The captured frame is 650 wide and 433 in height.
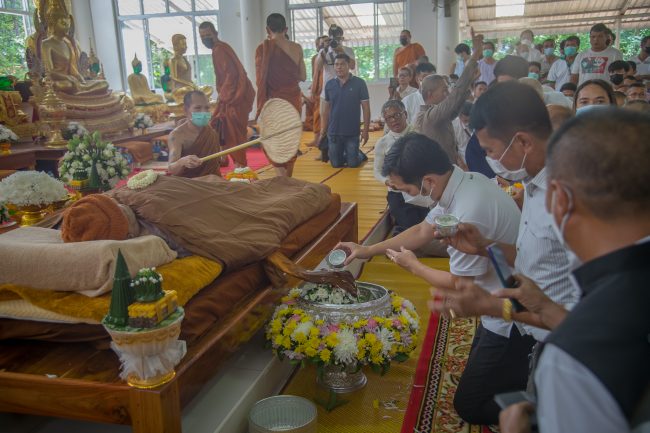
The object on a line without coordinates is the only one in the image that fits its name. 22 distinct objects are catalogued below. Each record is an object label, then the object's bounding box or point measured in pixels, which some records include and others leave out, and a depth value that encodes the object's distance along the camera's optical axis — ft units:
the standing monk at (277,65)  20.63
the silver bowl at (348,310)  7.84
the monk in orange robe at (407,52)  29.84
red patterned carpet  7.06
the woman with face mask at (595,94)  10.28
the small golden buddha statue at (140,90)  34.40
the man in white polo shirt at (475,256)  6.77
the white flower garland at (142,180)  8.96
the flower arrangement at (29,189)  10.41
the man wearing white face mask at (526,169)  5.18
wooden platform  5.56
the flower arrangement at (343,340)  7.30
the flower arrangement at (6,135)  19.20
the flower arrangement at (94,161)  12.14
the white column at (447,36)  34.53
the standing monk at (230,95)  20.56
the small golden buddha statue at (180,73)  30.17
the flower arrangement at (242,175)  14.17
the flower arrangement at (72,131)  21.29
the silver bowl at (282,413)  6.57
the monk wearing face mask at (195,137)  13.21
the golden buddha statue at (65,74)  24.82
